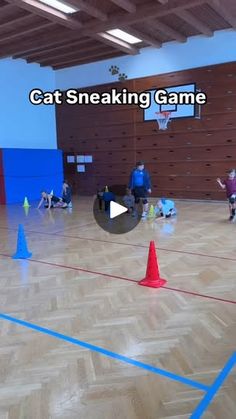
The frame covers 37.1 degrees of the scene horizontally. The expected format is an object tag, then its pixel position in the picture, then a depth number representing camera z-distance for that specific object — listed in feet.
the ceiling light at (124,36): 32.24
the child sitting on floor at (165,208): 25.17
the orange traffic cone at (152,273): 11.63
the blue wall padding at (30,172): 36.14
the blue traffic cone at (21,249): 15.25
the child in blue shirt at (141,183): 26.73
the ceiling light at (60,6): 25.69
